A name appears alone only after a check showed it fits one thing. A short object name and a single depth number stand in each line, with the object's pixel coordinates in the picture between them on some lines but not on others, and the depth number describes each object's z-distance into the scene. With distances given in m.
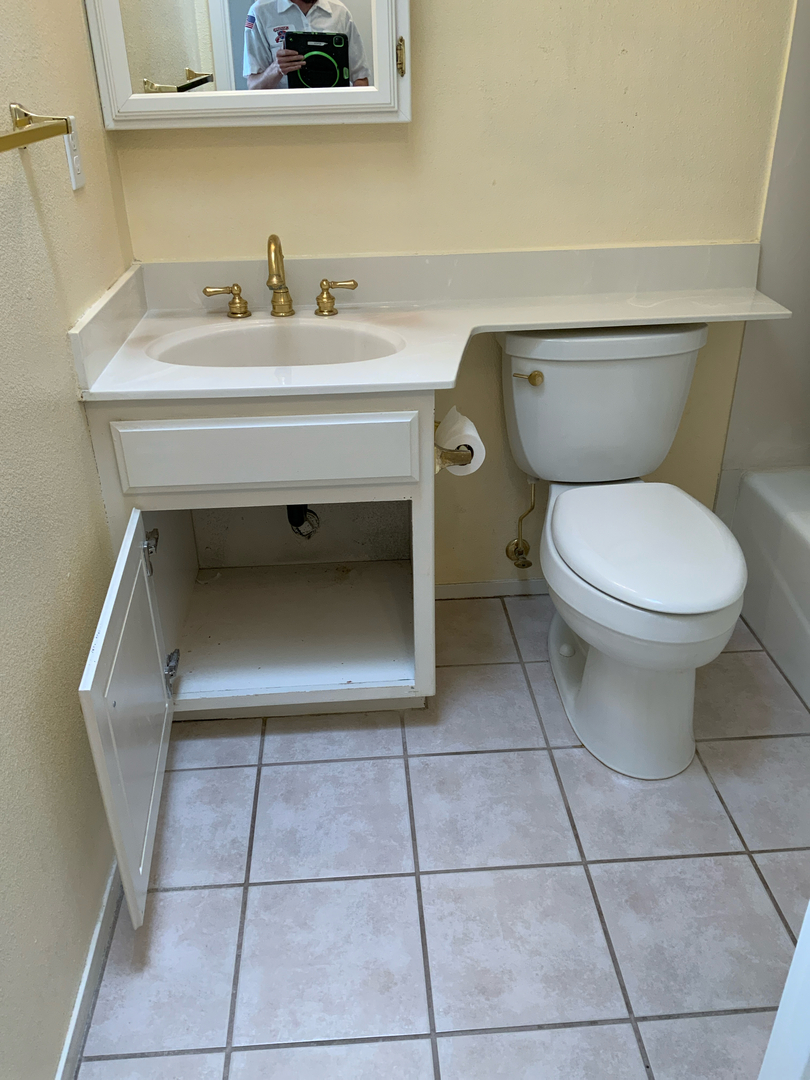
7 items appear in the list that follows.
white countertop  1.35
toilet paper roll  1.54
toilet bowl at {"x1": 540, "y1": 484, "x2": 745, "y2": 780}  1.37
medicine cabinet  1.49
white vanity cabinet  1.25
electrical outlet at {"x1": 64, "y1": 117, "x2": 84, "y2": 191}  1.31
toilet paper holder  1.55
